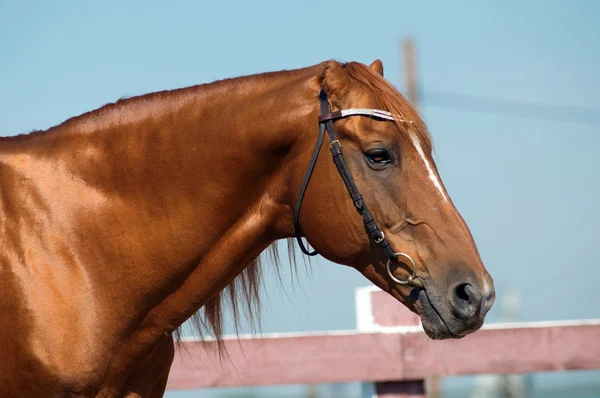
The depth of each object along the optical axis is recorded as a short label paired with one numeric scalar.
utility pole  27.00
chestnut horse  6.09
